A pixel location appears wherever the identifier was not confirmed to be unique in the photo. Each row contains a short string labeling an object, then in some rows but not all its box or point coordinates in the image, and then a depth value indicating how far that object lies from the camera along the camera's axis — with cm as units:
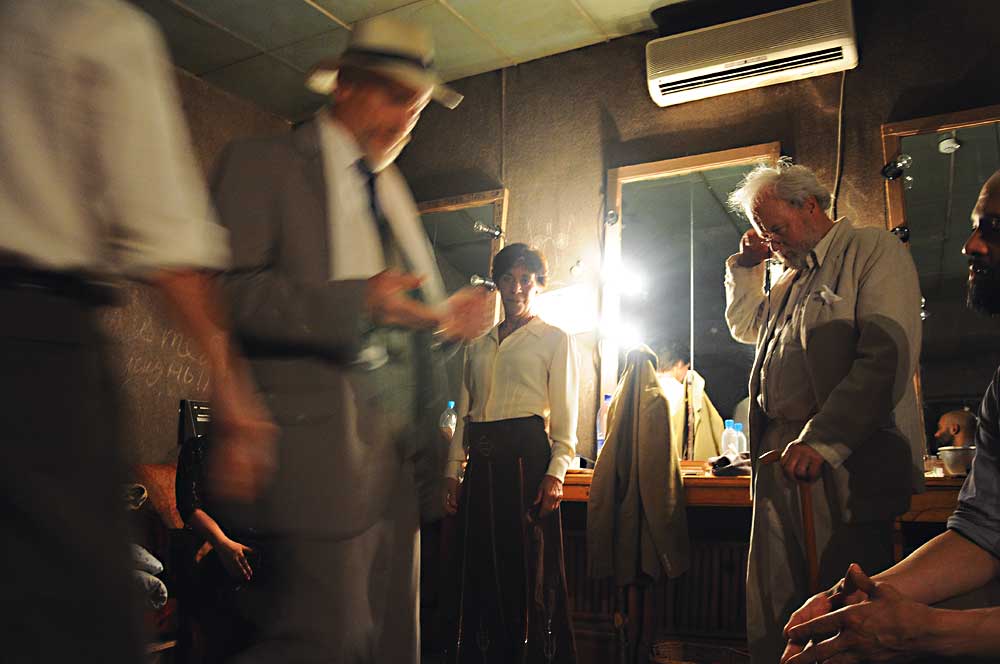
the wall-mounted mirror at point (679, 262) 369
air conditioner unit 349
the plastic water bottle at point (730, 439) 348
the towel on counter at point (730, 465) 302
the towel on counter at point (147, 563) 260
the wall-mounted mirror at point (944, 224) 319
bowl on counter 276
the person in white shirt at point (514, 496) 289
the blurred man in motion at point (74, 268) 75
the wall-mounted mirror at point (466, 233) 437
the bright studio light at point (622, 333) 392
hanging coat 290
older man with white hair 202
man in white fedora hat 128
